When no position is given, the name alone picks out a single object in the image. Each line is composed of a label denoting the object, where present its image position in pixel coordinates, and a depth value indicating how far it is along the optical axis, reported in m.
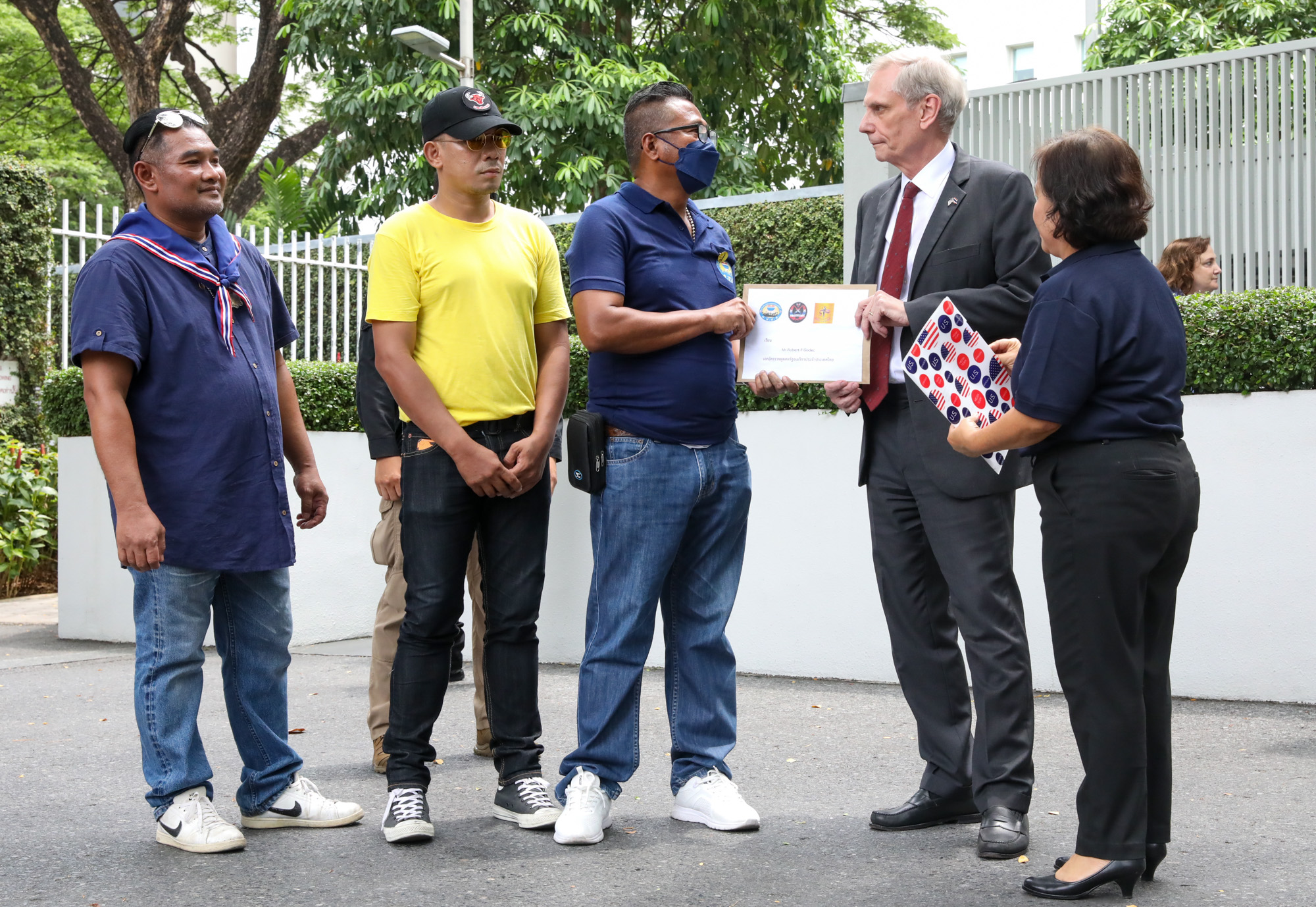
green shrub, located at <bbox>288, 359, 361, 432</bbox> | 8.39
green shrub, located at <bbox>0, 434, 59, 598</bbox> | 10.71
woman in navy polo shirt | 3.17
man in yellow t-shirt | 3.90
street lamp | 12.68
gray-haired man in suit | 3.74
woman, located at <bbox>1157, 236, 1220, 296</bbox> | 7.03
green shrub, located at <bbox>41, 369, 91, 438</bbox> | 8.79
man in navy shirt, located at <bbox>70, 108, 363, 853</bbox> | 3.69
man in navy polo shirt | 3.86
